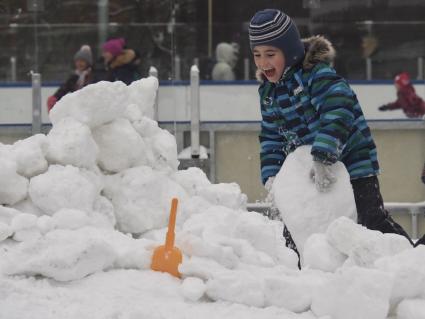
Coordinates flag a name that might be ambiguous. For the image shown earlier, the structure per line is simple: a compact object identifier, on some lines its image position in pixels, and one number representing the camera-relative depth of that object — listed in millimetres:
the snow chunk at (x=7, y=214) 9305
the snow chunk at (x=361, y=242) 7243
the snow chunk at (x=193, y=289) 6785
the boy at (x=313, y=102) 9077
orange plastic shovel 7489
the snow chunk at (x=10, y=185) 9834
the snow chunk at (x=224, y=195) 11127
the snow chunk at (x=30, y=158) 10177
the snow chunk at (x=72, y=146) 10348
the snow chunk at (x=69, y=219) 8623
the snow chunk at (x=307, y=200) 9009
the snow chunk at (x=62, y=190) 9834
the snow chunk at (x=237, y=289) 6653
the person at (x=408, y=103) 19410
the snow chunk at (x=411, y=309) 6309
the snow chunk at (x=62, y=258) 7035
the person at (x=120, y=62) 19894
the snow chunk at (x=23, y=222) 8586
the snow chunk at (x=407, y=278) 6539
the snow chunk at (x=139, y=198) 10704
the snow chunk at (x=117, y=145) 10976
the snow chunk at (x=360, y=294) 6282
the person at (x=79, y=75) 19561
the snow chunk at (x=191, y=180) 11619
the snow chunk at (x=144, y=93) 12088
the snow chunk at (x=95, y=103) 10734
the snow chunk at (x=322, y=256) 7500
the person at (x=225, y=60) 21513
